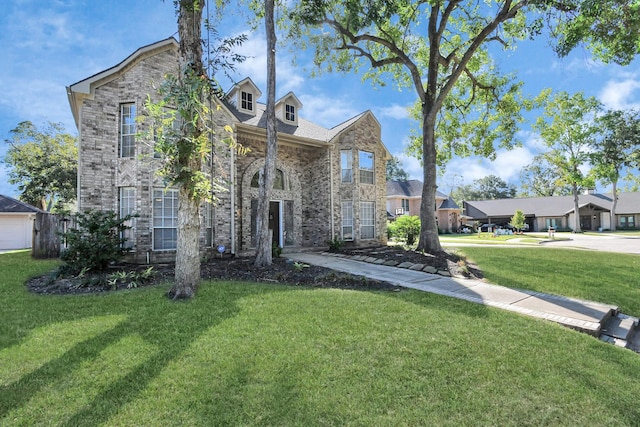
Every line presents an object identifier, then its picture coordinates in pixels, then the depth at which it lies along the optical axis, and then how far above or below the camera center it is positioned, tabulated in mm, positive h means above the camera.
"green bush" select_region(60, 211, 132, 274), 7527 -455
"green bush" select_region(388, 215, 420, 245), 16522 -267
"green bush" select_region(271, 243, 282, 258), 10793 -958
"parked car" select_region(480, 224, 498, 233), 39853 -596
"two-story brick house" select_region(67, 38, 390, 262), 9688 +2187
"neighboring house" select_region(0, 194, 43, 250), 19062 +221
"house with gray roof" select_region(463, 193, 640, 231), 38406 +1390
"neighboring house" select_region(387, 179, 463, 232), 35191 +2354
